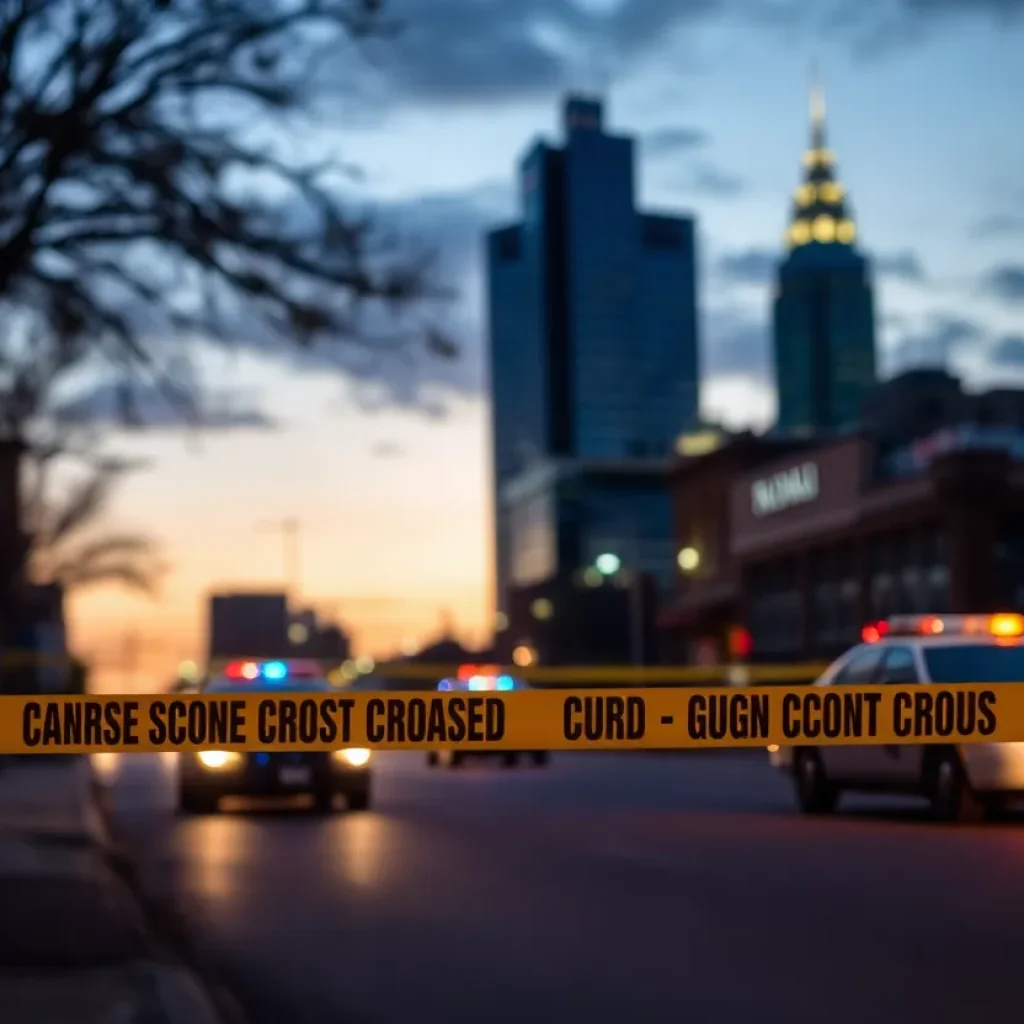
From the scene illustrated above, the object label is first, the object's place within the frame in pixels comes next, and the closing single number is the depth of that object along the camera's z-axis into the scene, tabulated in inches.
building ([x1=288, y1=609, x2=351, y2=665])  4875.0
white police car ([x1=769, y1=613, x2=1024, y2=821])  711.7
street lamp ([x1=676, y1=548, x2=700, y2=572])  3155.0
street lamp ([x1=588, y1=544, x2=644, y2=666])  2262.6
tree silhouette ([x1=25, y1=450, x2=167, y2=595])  2274.7
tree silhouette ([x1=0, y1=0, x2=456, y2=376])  597.0
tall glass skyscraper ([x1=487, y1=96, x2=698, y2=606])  6550.2
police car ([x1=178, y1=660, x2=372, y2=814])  910.4
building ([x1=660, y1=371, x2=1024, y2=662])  2412.6
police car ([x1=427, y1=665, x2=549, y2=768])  1355.8
